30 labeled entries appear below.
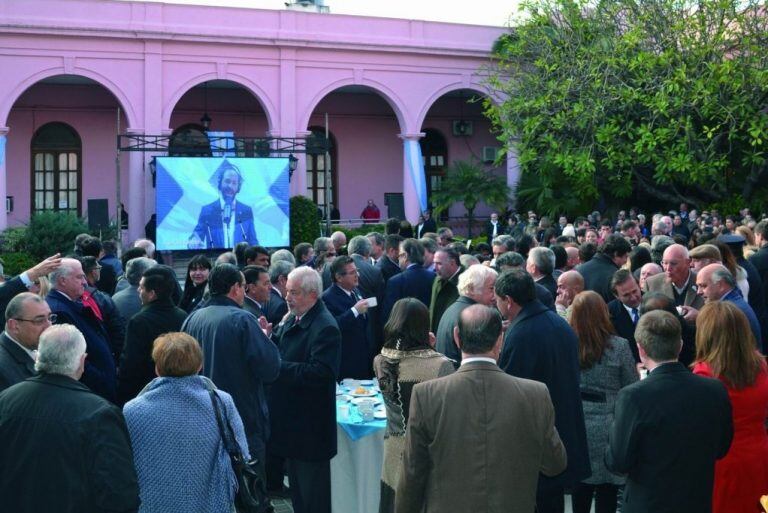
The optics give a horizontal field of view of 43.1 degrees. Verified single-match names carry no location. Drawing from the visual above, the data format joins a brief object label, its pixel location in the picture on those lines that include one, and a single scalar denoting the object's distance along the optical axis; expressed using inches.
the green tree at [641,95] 813.9
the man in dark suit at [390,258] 398.6
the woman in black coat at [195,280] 319.0
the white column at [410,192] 1027.3
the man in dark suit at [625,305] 261.1
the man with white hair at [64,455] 158.7
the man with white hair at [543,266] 308.9
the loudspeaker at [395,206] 998.4
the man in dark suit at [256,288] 276.4
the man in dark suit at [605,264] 329.1
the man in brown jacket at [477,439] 155.8
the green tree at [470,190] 1028.5
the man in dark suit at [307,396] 226.2
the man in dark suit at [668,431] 171.5
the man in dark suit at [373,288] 359.9
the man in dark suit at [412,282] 354.6
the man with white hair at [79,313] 245.8
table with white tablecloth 241.9
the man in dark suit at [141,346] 236.5
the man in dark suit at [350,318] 291.7
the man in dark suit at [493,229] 928.8
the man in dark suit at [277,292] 315.6
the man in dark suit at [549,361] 199.3
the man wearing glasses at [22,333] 196.9
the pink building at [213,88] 890.7
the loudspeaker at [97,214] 840.3
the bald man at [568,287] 269.4
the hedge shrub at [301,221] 928.9
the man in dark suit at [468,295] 240.5
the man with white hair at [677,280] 295.9
